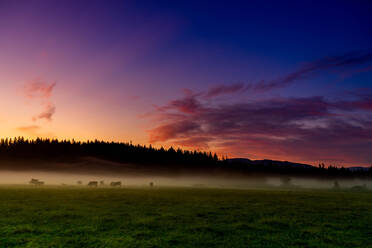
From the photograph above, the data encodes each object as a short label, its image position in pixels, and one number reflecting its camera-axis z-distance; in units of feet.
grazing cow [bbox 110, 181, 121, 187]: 309.42
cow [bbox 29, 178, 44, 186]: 303.46
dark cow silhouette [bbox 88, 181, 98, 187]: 312.58
